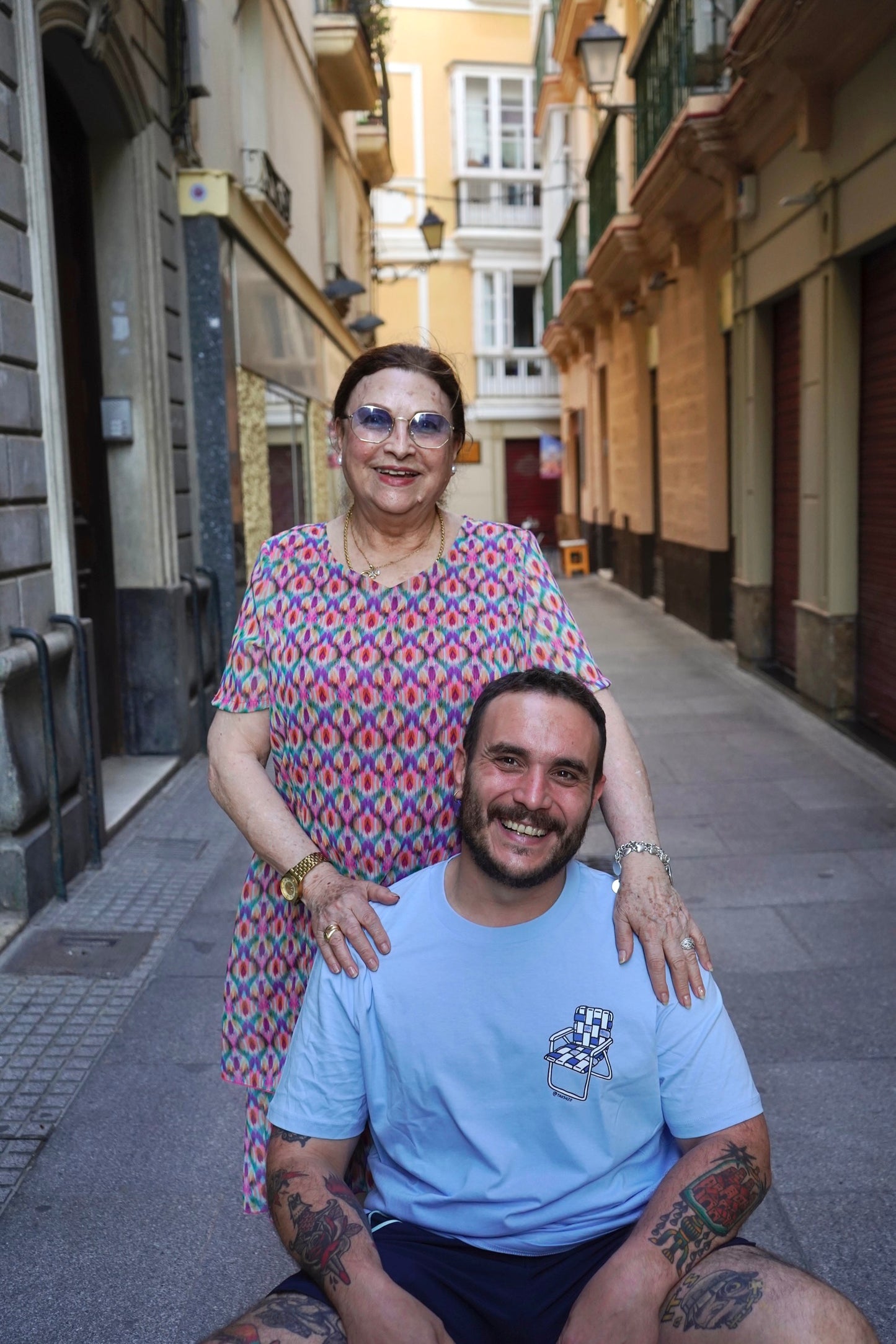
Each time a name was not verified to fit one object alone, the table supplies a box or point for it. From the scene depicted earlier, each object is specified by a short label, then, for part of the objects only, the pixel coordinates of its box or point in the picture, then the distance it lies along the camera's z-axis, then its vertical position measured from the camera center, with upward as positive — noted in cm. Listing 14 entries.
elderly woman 228 -27
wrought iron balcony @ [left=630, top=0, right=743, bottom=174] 1045 +381
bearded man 193 -87
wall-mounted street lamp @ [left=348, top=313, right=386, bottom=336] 1900 +270
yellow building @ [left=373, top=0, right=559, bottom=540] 3047 +700
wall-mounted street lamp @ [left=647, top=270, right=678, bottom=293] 1429 +240
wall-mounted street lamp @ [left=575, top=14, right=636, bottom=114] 1287 +444
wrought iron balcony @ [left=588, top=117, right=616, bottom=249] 1628 +414
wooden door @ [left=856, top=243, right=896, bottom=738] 783 -2
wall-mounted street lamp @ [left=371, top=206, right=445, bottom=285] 2020 +430
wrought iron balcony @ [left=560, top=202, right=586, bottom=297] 2089 +414
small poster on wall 2903 +106
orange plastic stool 2242 -88
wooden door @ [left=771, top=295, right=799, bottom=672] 1022 +15
